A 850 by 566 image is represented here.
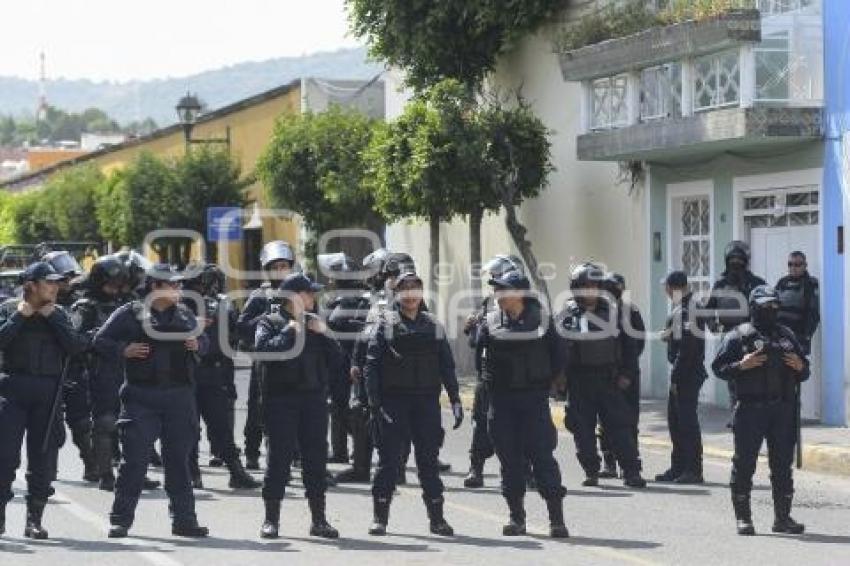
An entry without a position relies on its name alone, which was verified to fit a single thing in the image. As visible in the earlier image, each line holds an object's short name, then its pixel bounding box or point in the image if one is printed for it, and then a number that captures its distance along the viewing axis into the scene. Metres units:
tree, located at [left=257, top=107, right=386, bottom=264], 33.09
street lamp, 35.81
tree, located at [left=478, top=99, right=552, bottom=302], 24.47
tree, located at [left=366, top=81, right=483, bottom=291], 24.28
